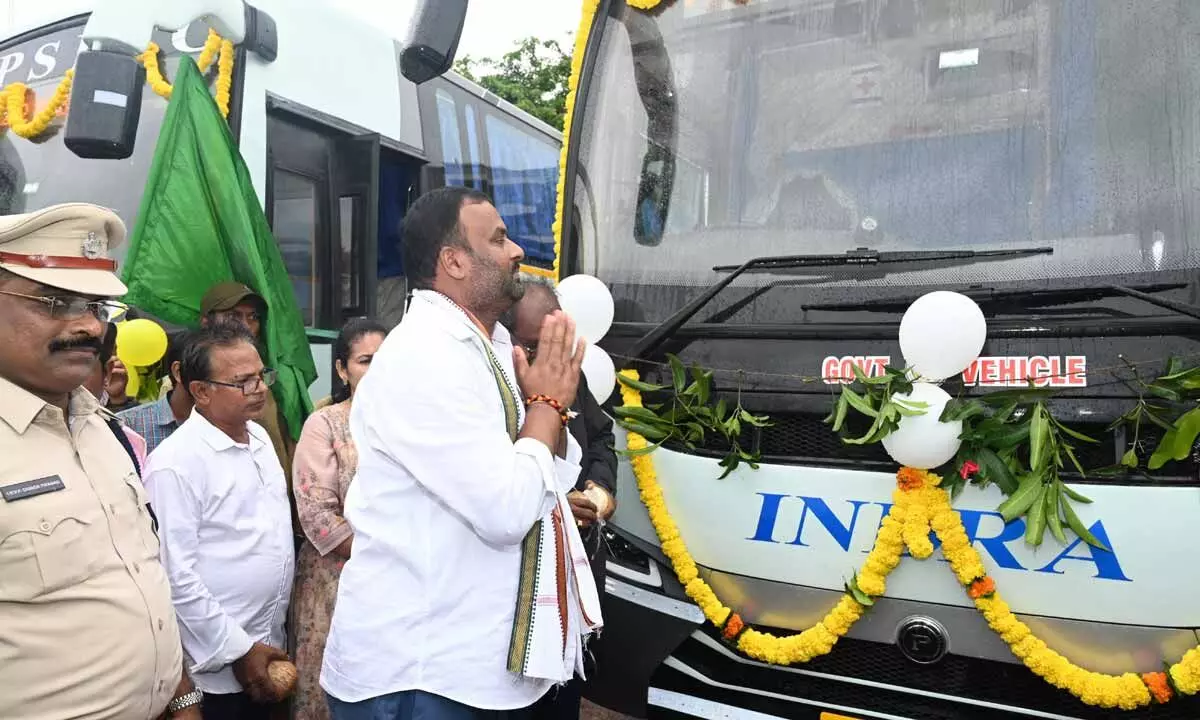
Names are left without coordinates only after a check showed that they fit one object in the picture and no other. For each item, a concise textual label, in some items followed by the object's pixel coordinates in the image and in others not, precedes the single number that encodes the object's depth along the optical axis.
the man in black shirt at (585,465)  2.69
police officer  1.78
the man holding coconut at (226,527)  2.60
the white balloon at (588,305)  3.09
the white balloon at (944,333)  2.43
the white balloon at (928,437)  2.46
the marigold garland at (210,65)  5.01
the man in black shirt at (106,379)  2.30
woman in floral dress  3.08
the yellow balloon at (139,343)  4.02
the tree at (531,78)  14.78
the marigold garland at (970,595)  2.33
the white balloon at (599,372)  3.07
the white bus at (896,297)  2.43
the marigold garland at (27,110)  5.39
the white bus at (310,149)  5.19
